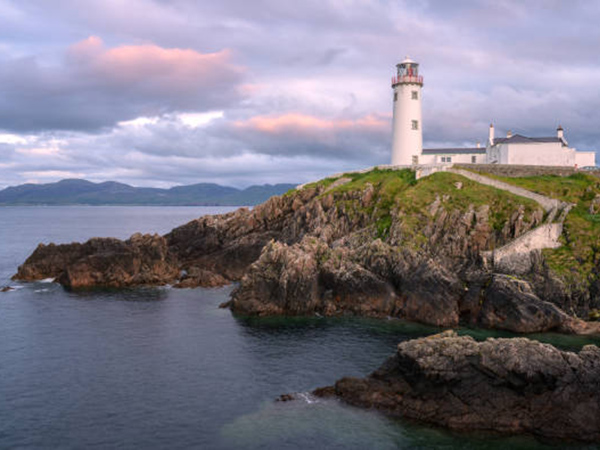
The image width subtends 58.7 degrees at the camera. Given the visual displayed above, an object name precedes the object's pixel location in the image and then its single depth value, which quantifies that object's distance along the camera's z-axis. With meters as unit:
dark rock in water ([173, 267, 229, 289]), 73.56
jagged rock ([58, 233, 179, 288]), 73.62
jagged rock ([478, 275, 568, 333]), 50.34
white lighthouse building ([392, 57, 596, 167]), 90.75
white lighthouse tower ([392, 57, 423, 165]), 92.94
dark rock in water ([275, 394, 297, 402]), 35.79
